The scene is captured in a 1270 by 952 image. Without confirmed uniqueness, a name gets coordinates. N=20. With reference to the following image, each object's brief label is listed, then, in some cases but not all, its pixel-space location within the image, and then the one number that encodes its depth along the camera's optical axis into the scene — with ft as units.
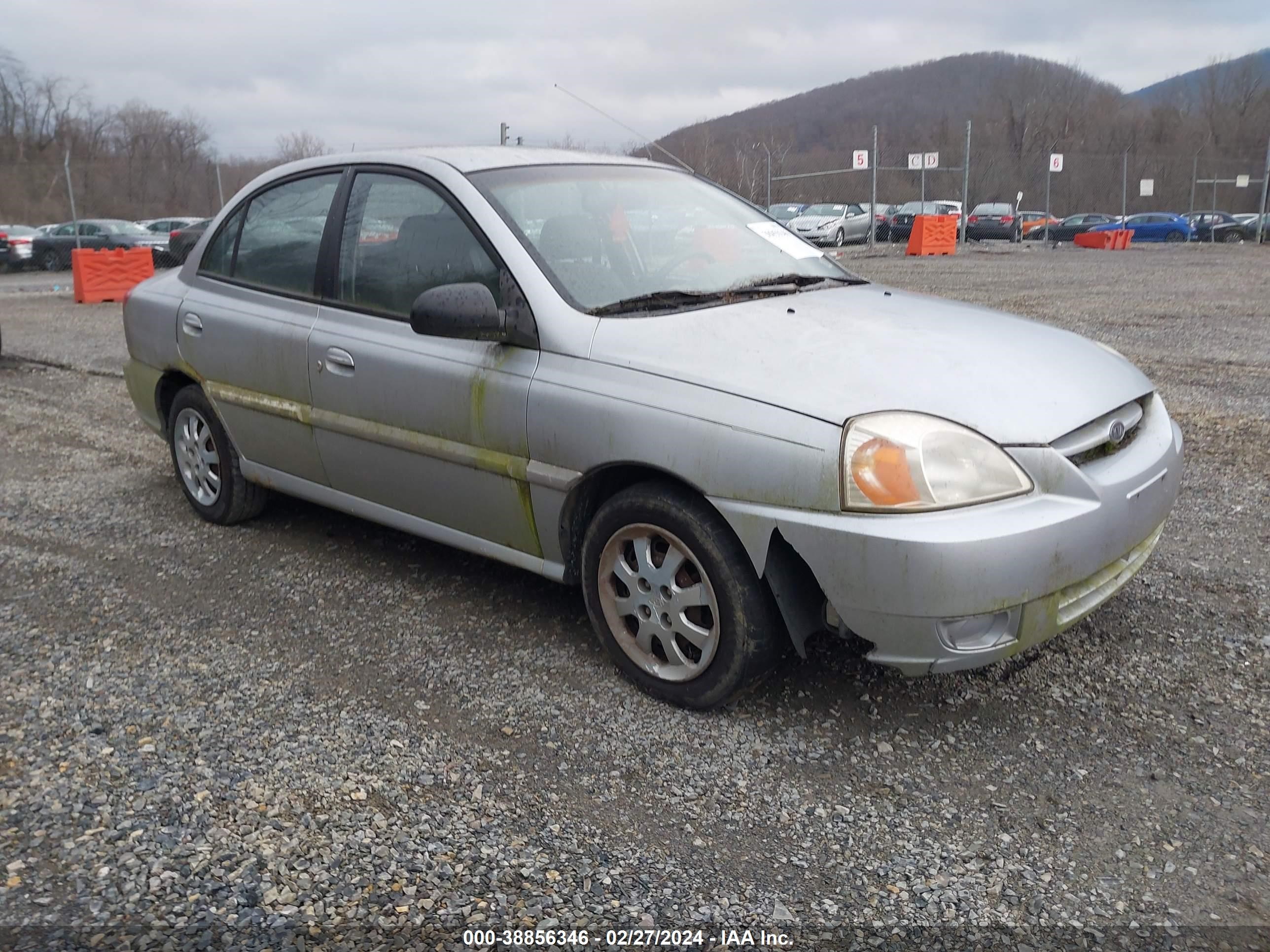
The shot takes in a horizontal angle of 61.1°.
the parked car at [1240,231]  107.45
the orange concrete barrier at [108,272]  56.39
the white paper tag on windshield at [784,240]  13.97
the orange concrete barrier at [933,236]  81.00
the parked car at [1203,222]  111.04
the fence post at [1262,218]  92.34
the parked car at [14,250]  83.35
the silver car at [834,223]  94.27
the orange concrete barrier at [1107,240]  97.04
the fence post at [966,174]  78.43
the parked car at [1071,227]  116.06
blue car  115.34
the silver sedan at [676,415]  9.28
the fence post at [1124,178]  102.53
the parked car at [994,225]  105.50
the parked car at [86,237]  82.64
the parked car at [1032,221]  119.44
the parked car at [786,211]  89.45
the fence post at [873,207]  73.36
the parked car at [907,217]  101.76
